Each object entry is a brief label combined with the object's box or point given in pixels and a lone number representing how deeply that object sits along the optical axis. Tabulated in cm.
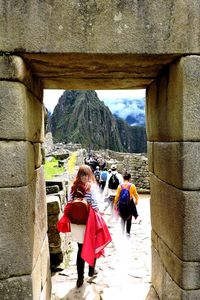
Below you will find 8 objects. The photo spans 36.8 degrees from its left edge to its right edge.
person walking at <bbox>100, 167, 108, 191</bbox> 1001
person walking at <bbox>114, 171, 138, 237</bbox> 645
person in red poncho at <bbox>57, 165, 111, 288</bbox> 402
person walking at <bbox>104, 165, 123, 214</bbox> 829
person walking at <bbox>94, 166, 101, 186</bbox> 1205
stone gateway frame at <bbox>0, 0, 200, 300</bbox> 245
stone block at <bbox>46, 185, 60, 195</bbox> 561
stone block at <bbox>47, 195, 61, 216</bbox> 487
